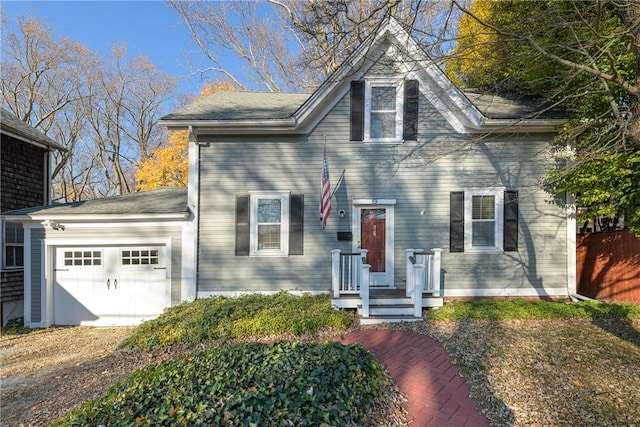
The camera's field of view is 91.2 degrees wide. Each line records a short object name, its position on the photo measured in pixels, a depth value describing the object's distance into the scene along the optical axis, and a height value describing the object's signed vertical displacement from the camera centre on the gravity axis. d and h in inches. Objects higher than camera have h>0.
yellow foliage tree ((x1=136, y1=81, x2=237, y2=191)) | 676.1 +85.8
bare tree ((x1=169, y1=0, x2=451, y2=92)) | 569.6 +321.7
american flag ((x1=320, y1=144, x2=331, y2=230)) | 270.1 +12.0
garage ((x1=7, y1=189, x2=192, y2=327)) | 301.0 -58.2
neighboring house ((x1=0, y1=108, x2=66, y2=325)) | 325.1 +25.0
